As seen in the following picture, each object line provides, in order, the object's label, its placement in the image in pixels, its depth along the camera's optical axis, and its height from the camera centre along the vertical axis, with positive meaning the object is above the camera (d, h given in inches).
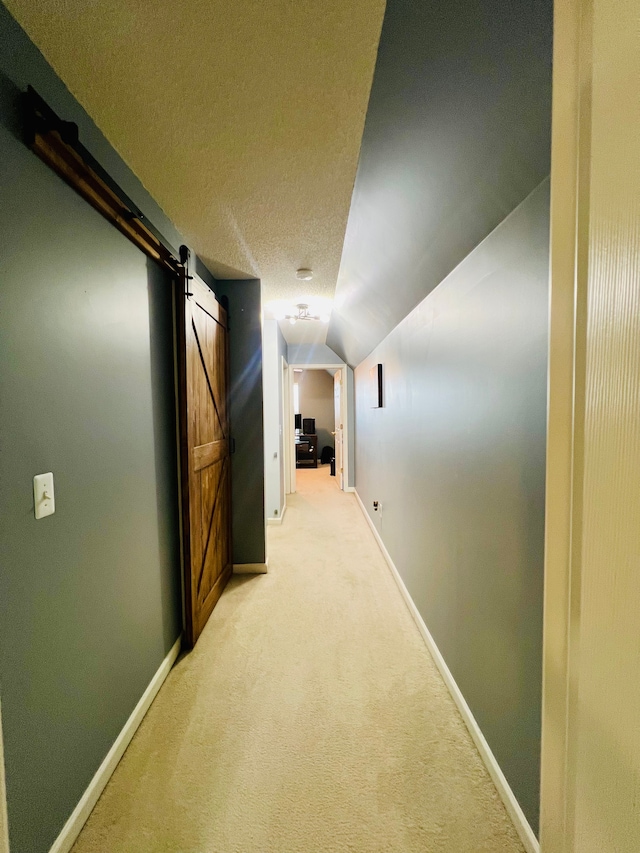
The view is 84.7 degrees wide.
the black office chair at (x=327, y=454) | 359.6 -40.7
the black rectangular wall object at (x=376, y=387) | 133.8 +10.8
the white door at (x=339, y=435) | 248.1 -15.9
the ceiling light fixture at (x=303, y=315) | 139.7 +42.6
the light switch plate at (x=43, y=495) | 38.9 -8.8
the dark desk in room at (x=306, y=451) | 334.0 -34.7
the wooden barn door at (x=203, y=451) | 76.8 -9.0
